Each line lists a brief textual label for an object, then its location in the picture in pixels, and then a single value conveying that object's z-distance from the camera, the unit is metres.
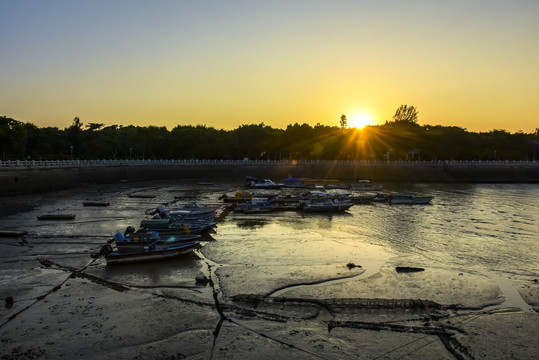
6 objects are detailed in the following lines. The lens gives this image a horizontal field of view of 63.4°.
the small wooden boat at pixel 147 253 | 25.33
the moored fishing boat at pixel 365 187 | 76.02
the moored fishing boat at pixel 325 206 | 49.56
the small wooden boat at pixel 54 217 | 40.56
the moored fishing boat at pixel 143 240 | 26.38
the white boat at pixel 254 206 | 48.62
